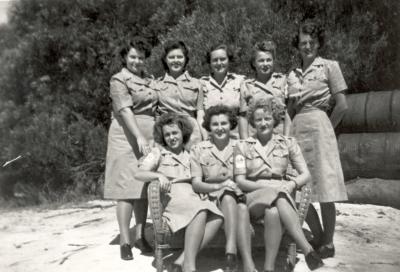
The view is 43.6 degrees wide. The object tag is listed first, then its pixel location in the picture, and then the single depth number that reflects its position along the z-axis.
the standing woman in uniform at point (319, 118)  4.23
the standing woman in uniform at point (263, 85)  4.20
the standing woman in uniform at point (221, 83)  4.35
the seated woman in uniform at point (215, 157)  3.93
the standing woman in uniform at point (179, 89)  4.39
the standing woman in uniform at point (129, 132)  4.34
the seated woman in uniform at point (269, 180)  3.62
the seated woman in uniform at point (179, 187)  3.65
